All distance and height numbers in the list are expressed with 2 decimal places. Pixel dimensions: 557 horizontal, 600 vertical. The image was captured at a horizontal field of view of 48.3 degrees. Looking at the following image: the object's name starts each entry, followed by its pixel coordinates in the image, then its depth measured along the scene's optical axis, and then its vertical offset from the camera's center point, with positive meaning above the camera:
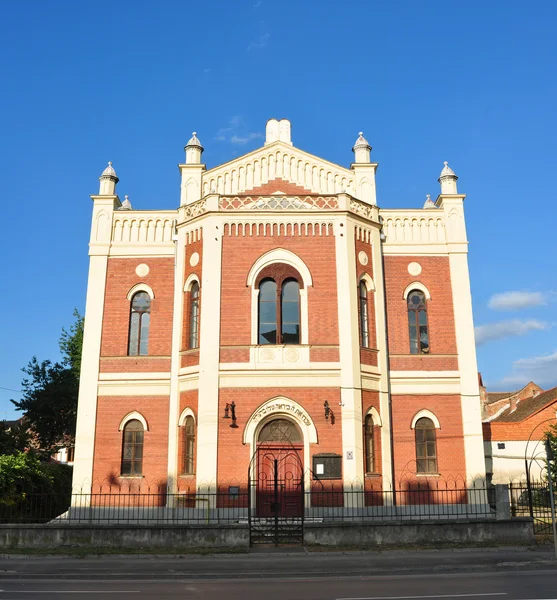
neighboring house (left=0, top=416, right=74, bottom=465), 25.29 +2.15
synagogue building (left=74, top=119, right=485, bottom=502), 20.48 +5.05
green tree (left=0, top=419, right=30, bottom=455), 23.36 +1.54
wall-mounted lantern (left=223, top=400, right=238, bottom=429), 20.23 +2.14
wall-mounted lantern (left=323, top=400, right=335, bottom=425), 20.28 +2.08
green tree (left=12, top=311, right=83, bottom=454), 33.22 +3.89
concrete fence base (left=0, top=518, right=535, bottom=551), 16.72 -1.48
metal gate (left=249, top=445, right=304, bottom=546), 19.78 -0.10
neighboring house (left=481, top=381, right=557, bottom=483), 37.03 +1.99
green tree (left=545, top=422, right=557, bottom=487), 22.73 +1.13
